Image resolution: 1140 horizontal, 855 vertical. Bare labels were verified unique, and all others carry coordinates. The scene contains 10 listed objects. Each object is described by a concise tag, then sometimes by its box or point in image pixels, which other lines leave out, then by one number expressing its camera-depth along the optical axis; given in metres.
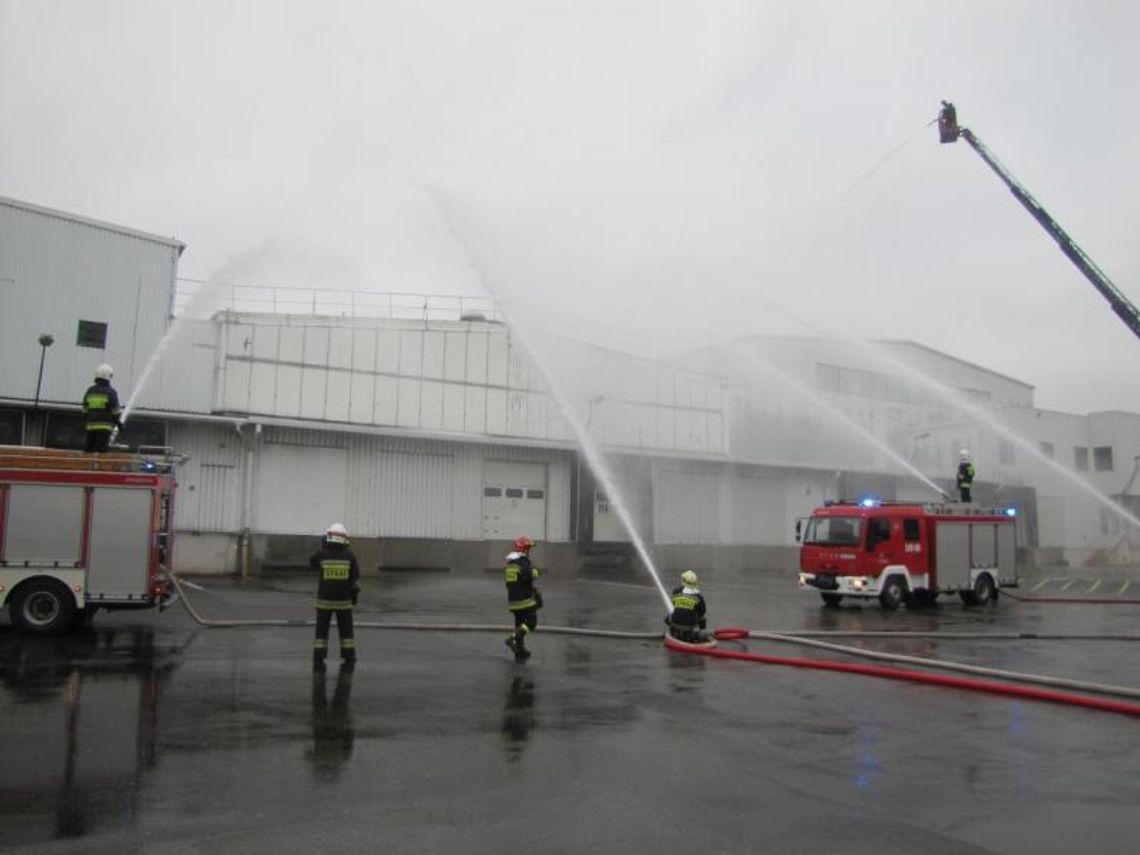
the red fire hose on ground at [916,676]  9.31
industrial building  23.84
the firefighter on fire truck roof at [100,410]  13.86
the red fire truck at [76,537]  12.91
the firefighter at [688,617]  13.16
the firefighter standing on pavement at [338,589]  10.77
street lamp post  19.31
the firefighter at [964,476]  23.98
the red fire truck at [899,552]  21.08
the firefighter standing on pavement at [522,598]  11.81
